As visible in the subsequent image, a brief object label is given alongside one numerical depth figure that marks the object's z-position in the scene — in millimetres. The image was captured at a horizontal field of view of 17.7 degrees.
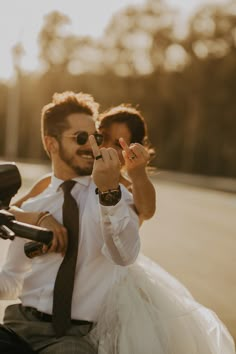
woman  2498
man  2418
